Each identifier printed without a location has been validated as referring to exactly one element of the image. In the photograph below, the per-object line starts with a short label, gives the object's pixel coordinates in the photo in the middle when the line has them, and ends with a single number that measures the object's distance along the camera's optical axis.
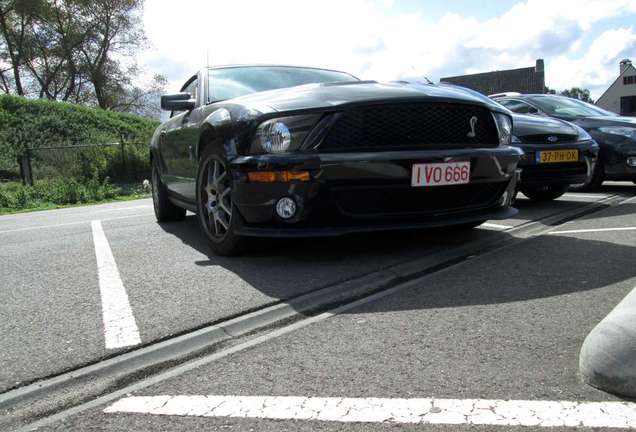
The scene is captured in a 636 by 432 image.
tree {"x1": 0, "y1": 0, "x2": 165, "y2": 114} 31.78
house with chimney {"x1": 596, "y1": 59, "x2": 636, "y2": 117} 67.12
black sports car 3.47
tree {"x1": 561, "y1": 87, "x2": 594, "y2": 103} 109.18
